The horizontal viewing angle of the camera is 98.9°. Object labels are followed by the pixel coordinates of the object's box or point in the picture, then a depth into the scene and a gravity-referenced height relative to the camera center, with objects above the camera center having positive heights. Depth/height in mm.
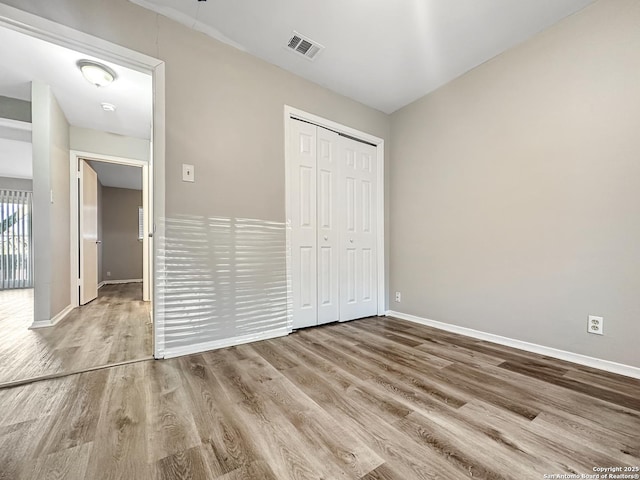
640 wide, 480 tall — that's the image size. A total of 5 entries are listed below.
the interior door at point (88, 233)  3809 +82
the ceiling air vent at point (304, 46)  2227 +1629
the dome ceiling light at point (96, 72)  2490 +1557
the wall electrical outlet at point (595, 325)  1860 -599
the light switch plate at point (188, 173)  2080 +504
